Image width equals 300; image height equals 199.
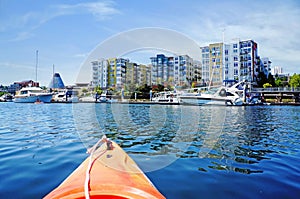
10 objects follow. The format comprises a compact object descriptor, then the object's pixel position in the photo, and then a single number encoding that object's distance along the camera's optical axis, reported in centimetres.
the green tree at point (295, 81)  5544
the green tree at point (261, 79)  6203
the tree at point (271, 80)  6189
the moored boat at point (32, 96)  5509
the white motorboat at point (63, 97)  6063
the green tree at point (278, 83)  6206
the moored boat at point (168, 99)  4492
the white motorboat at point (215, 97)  3756
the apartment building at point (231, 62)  5875
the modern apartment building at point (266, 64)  7961
